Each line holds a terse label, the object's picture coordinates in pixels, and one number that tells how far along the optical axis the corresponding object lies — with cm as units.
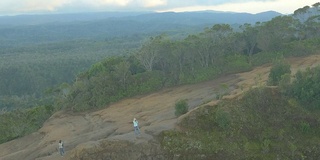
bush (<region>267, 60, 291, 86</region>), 3784
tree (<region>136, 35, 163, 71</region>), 5831
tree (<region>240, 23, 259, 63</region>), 6196
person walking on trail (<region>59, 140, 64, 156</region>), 2737
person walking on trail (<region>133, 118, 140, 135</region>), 2745
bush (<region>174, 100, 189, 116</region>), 3160
